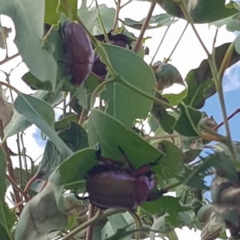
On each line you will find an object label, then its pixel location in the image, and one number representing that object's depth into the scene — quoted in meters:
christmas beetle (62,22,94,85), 0.34
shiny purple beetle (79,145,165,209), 0.32
